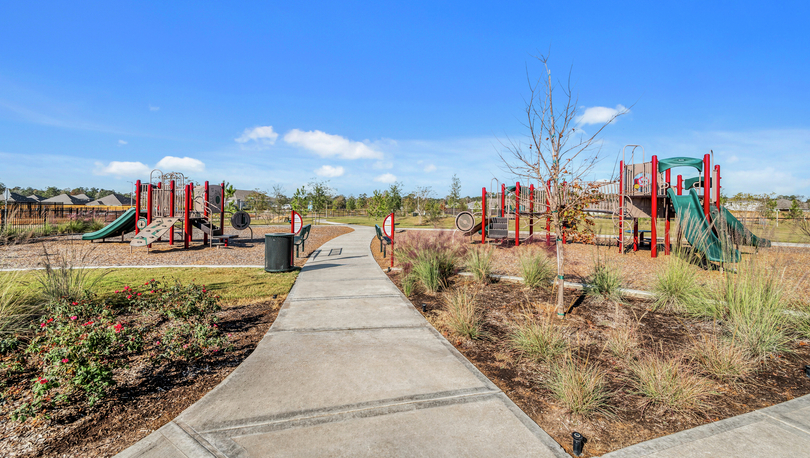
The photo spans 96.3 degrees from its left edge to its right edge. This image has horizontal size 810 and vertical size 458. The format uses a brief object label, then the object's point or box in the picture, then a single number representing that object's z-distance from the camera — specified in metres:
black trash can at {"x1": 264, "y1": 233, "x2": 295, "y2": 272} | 8.80
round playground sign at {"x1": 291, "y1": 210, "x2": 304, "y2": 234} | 11.21
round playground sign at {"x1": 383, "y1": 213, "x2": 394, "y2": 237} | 9.40
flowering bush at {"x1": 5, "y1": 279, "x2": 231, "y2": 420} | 2.87
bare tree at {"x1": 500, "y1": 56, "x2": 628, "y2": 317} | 5.23
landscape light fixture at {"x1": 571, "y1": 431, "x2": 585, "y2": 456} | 2.38
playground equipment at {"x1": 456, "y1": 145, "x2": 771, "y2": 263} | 10.86
